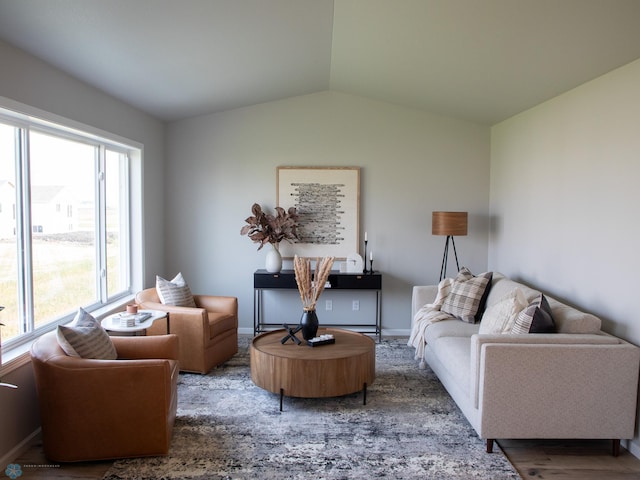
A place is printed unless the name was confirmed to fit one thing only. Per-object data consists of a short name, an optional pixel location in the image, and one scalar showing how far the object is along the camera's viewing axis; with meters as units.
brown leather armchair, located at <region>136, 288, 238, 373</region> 4.02
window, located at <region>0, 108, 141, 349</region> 3.03
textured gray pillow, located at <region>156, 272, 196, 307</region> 4.31
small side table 3.28
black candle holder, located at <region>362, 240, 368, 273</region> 5.29
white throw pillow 3.15
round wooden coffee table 3.29
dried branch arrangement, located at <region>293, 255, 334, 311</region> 3.67
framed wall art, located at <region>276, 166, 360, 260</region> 5.32
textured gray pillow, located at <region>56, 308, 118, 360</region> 2.71
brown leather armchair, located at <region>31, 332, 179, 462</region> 2.60
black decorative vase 3.71
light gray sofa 2.72
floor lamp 4.82
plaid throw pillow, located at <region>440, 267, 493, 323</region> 4.19
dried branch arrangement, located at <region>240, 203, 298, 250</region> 5.09
